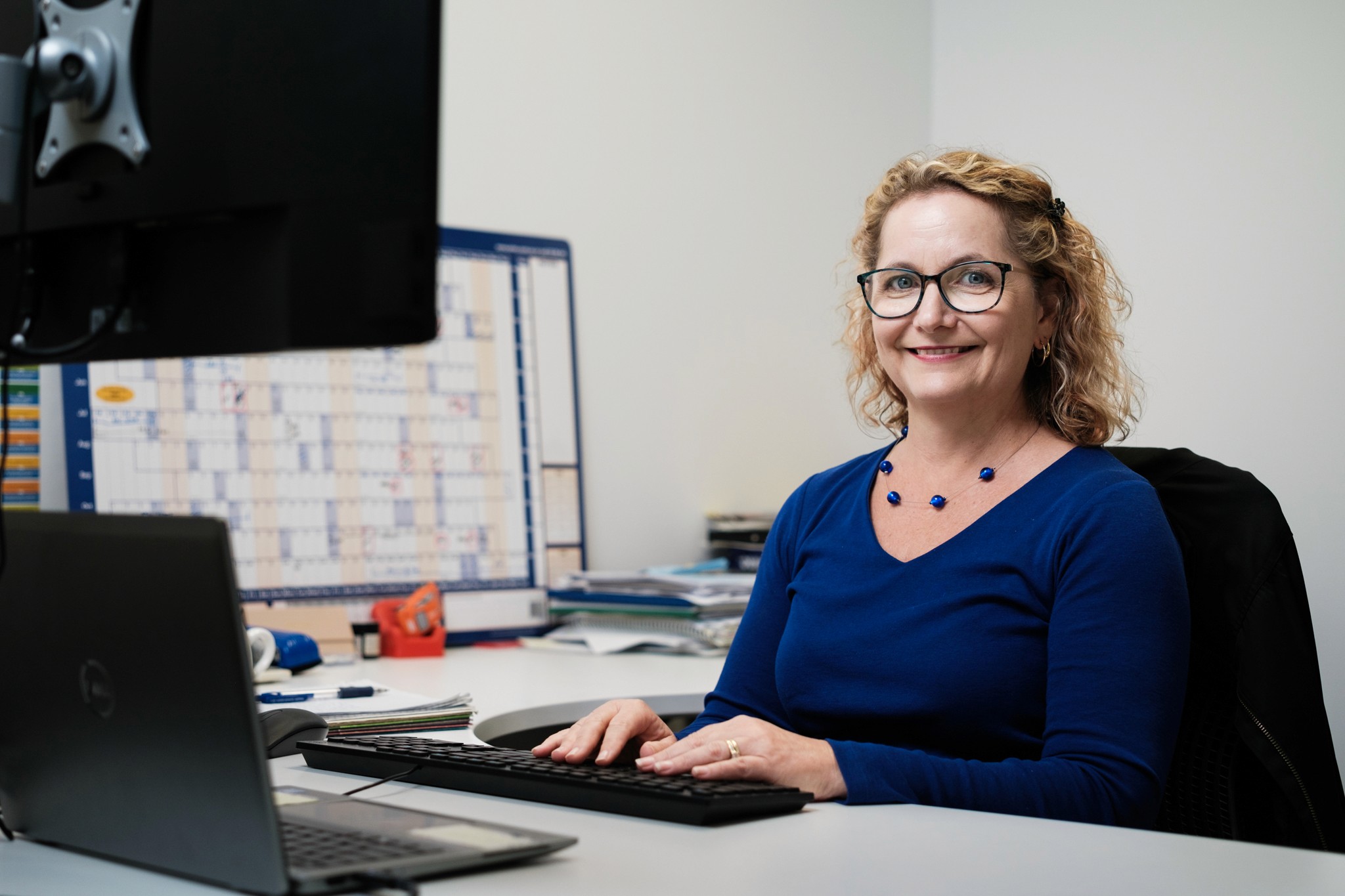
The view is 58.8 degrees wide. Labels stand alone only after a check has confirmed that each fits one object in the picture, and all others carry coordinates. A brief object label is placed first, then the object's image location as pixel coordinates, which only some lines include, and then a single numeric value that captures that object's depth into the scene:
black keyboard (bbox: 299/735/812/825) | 0.87
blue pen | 1.36
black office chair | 1.19
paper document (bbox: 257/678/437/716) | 1.32
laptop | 0.66
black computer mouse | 1.13
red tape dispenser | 2.02
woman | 1.08
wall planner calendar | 1.94
